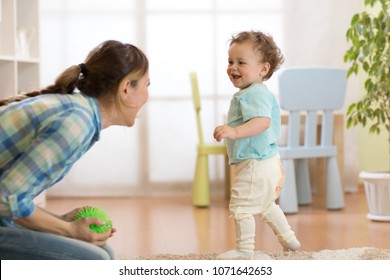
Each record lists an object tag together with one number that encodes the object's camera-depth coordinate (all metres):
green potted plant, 3.38
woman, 1.50
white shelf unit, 3.68
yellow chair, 4.07
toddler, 2.37
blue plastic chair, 3.70
